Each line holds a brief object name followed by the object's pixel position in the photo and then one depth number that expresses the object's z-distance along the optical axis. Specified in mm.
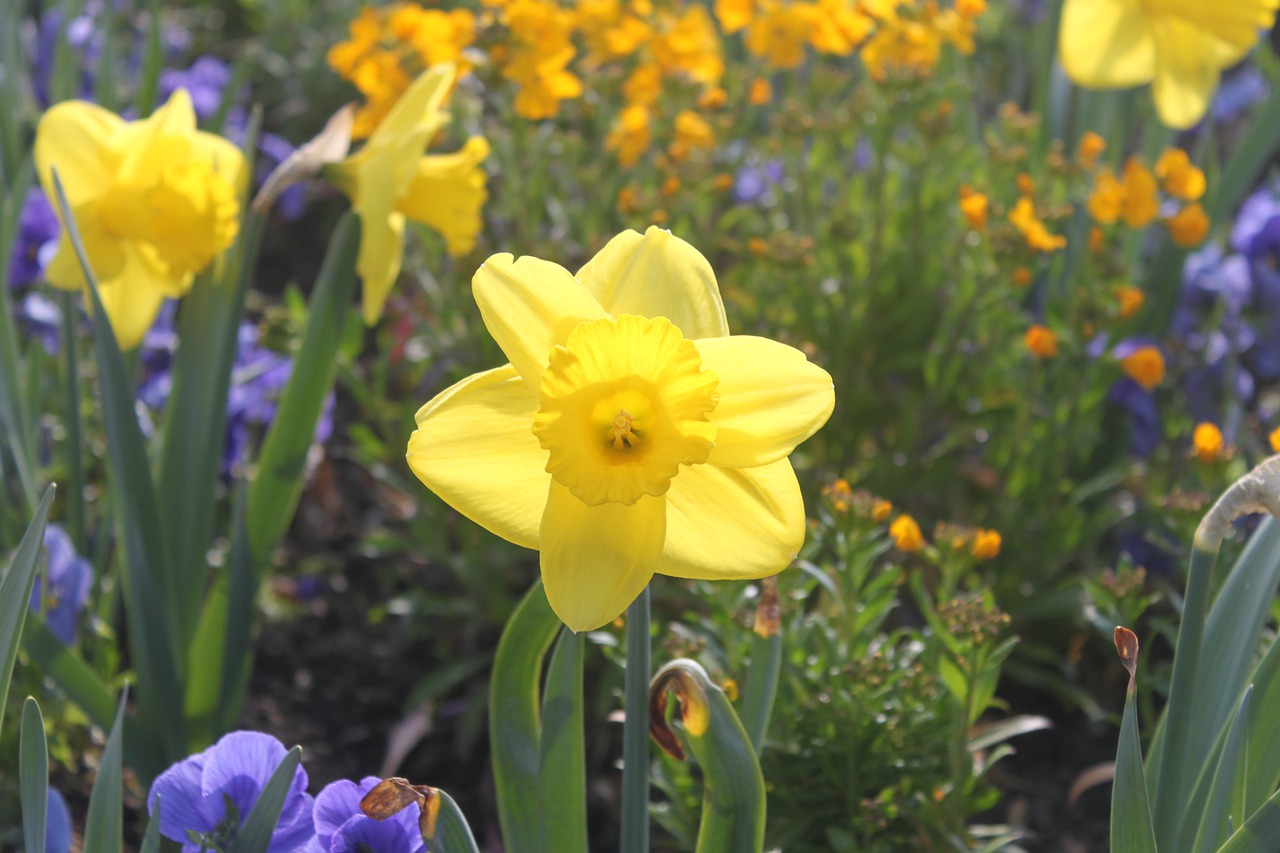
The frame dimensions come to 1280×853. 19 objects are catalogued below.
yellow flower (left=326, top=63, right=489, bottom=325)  1008
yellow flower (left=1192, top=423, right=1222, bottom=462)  958
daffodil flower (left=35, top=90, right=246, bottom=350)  987
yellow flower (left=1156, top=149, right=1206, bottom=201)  1124
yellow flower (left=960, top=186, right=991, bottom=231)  1088
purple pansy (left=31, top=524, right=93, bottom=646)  1034
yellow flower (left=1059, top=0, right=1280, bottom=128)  1181
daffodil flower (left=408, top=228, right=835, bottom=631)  784
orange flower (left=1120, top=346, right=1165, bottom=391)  1109
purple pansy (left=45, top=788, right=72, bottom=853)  913
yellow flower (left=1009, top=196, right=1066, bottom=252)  1068
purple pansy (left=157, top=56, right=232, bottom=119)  1549
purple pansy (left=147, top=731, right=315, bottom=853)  850
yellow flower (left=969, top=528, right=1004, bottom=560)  949
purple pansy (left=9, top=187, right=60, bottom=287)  1206
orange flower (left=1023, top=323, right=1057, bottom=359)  1093
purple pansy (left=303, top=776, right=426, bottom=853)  844
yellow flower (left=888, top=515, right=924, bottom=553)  954
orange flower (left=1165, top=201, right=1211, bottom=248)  1135
